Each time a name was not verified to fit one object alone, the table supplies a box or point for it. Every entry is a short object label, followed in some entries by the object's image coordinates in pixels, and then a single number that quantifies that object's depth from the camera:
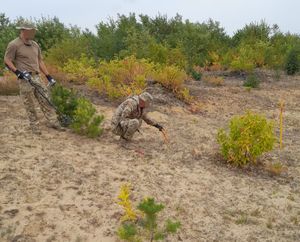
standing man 3.80
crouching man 4.03
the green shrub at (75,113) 4.12
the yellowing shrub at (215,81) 7.61
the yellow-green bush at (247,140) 3.86
